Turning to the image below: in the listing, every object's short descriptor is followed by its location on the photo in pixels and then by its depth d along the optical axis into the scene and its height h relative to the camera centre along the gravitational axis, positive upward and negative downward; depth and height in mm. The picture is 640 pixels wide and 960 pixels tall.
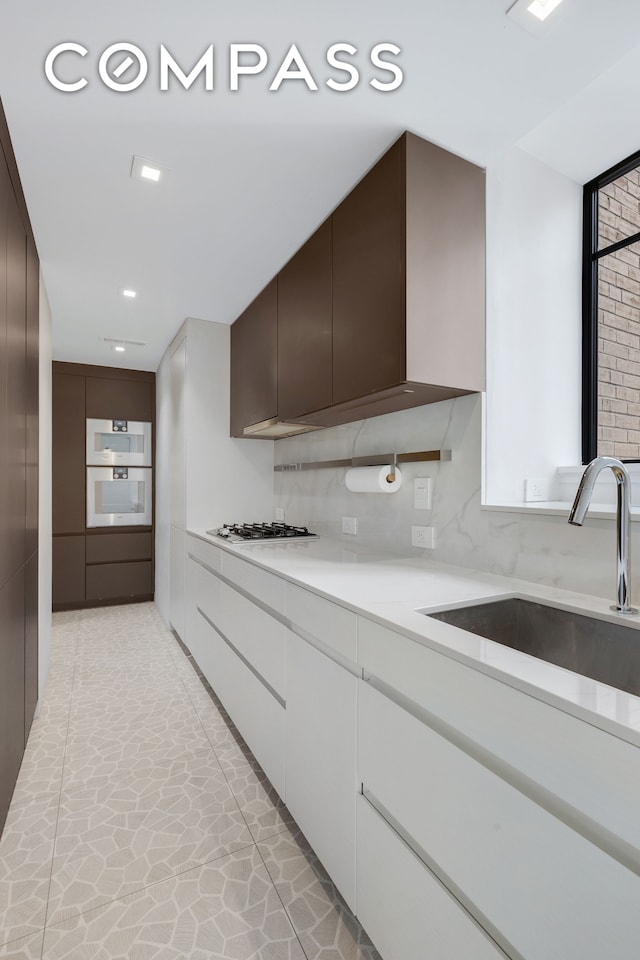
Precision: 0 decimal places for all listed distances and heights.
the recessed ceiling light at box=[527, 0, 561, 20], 1143 +1149
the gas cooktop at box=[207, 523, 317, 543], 2588 -266
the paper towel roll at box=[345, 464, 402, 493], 2053 +25
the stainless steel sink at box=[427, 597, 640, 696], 1122 -393
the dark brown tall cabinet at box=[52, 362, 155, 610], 4523 -259
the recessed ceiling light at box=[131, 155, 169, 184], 1724 +1155
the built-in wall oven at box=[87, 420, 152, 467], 4664 +426
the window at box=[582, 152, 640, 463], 1757 +656
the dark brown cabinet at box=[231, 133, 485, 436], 1556 +704
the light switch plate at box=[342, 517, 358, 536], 2490 -205
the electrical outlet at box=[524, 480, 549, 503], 1766 -15
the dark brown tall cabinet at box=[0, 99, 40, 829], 1572 +62
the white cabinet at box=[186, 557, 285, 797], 1783 -856
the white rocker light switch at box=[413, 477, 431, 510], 1966 -30
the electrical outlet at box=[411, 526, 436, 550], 1942 -212
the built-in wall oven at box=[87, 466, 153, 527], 4664 -103
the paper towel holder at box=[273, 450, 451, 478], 1896 +122
